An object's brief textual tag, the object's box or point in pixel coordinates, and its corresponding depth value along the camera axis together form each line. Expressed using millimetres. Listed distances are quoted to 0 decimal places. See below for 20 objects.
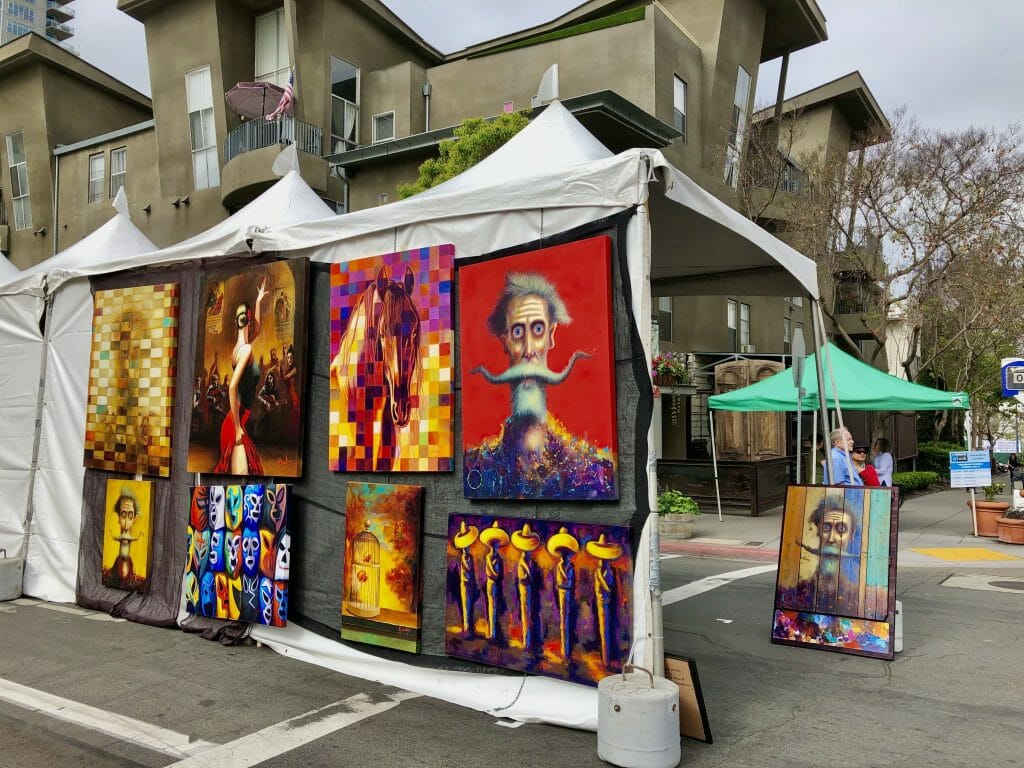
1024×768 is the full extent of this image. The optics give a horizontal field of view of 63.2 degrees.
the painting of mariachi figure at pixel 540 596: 4898
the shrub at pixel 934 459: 30078
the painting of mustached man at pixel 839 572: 6574
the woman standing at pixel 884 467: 13915
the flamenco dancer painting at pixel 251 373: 6762
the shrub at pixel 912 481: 22234
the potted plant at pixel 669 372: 19250
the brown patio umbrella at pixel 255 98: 21719
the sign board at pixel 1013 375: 13297
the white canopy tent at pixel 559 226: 5031
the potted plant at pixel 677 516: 14047
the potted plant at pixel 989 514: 14195
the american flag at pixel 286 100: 19852
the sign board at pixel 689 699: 4699
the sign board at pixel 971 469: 14180
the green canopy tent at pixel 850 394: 14750
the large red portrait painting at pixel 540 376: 5066
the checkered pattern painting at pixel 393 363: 5895
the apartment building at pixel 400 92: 21578
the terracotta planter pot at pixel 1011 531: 13328
